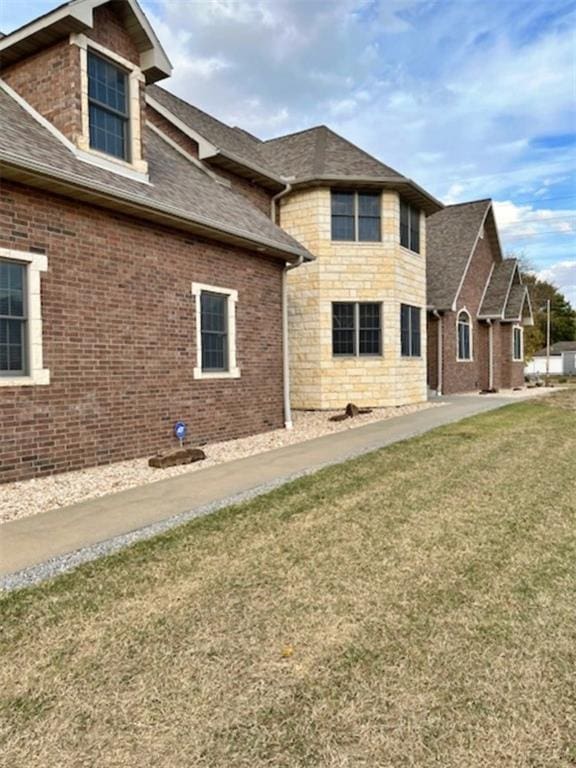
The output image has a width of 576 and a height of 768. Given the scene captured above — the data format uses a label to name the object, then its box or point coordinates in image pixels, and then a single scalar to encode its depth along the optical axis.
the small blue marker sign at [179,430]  9.01
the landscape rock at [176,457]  7.95
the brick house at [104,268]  6.97
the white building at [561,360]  59.72
